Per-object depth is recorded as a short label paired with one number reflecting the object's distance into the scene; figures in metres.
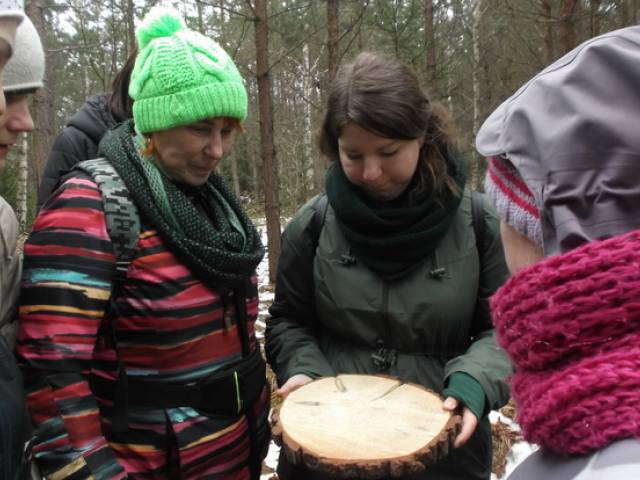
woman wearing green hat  1.39
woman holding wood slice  1.79
